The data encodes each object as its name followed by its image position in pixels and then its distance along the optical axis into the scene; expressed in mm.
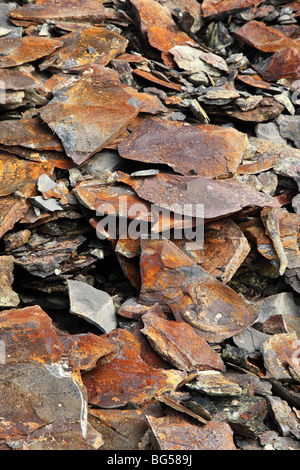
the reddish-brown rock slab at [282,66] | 6434
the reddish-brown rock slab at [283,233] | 4562
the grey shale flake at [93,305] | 3977
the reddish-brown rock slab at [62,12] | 6016
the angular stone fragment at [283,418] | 3326
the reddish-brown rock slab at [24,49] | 5379
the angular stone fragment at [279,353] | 3920
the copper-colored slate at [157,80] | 5730
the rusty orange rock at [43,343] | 3408
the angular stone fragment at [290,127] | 5746
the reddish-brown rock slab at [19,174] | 4480
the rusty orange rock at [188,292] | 4098
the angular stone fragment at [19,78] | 5113
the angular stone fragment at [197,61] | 6078
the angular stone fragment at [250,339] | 4121
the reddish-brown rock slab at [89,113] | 4703
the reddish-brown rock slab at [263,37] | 6578
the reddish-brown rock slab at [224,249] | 4320
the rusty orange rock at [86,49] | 5625
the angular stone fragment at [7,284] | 4004
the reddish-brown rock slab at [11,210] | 4277
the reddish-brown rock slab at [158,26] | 6215
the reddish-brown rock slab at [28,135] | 4681
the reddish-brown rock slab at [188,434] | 2971
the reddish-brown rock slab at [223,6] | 6781
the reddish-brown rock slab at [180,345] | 3684
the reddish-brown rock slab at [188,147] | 4703
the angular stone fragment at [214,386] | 3338
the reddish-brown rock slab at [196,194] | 4273
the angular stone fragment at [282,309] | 4480
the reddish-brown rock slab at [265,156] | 5070
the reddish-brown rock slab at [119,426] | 3098
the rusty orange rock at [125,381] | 3402
